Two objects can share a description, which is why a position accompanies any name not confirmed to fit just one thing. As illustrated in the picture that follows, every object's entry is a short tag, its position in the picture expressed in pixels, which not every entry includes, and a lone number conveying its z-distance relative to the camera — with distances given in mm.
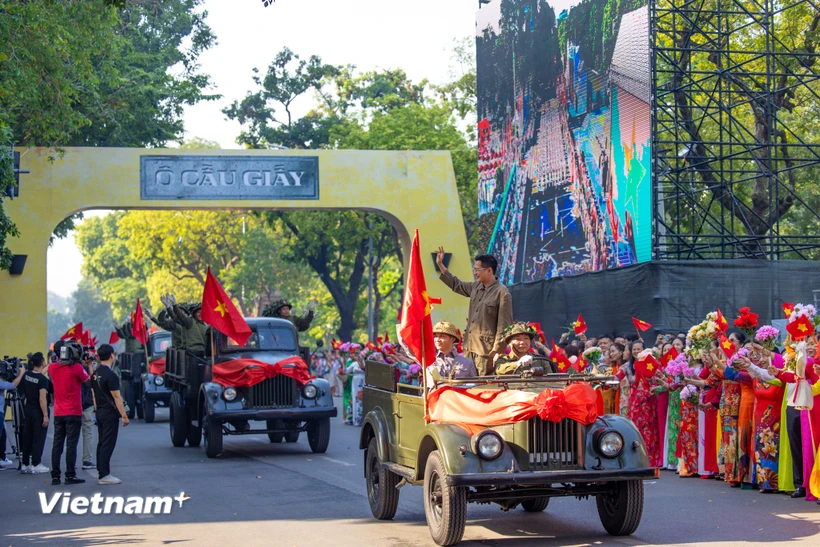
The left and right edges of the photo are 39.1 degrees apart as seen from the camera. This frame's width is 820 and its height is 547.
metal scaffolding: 25547
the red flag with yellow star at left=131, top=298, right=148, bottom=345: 30281
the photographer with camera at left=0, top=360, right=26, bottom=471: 17156
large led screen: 24891
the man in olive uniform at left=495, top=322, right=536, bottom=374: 10484
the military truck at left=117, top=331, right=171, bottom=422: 29609
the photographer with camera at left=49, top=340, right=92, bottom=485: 15055
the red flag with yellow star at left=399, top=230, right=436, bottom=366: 10062
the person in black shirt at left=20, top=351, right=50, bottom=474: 16467
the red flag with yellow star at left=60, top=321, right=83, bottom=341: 25106
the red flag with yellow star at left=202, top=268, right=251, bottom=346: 18531
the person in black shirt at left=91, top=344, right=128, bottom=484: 14539
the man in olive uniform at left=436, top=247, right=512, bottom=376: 10992
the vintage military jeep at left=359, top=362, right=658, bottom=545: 9016
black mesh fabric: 23531
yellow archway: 32156
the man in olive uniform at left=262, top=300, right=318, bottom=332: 21016
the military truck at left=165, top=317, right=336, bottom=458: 18156
